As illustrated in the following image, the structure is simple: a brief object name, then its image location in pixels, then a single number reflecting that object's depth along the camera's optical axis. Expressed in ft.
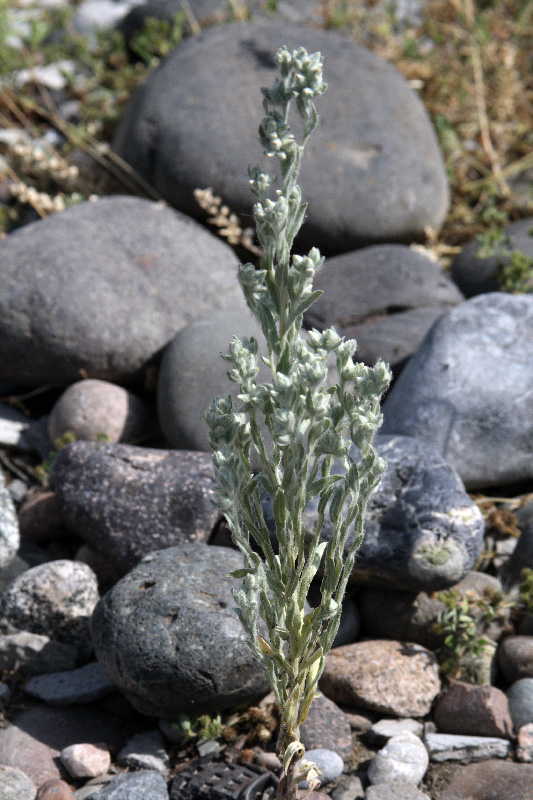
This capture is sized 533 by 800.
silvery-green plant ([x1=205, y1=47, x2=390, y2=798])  7.00
